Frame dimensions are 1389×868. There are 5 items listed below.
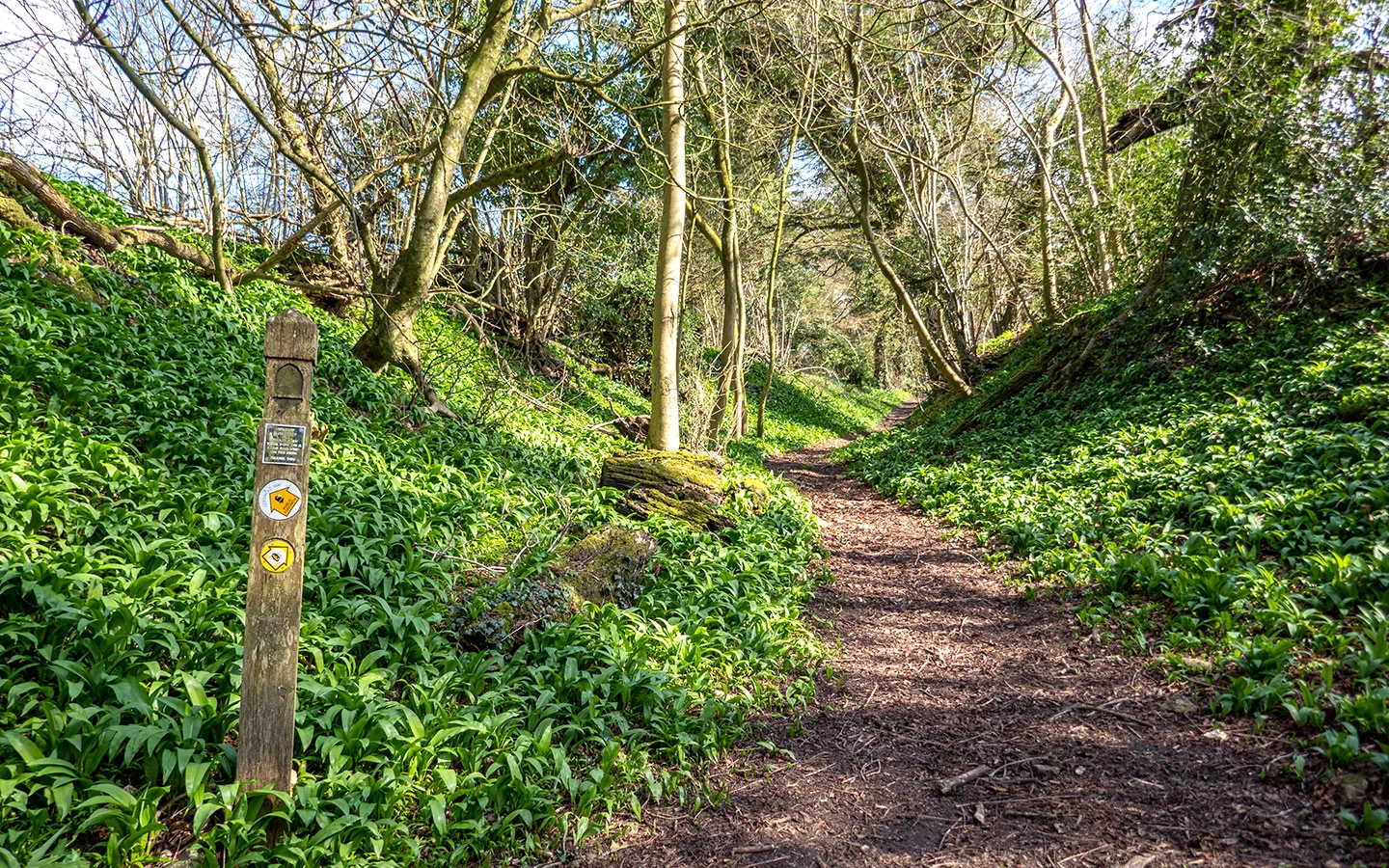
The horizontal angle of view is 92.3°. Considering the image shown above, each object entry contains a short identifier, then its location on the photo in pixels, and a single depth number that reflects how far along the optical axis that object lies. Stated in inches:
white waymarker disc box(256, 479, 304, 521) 96.7
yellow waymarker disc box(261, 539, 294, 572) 97.5
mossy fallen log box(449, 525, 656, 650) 154.0
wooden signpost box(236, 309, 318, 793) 97.0
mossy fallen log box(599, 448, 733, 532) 252.4
